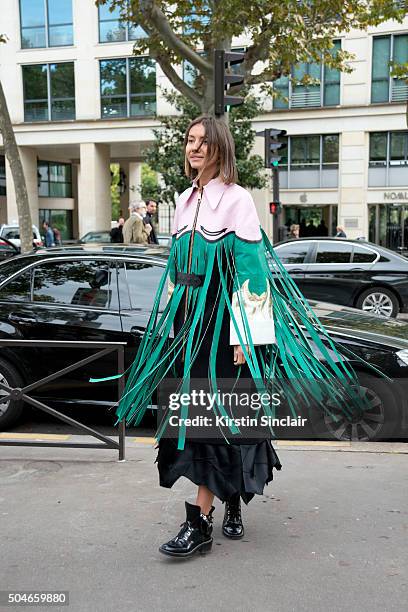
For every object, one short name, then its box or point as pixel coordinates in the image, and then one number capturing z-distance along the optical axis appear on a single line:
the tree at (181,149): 23.33
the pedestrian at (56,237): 32.41
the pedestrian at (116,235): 15.34
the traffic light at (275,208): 17.41
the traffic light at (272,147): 16.20
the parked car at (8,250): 16.41
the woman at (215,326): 3.01
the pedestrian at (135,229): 11.30
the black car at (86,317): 5.07
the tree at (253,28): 12.92
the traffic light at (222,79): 8.99
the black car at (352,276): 11.36
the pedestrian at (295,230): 20.80
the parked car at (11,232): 24.27
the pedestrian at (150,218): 12.29
